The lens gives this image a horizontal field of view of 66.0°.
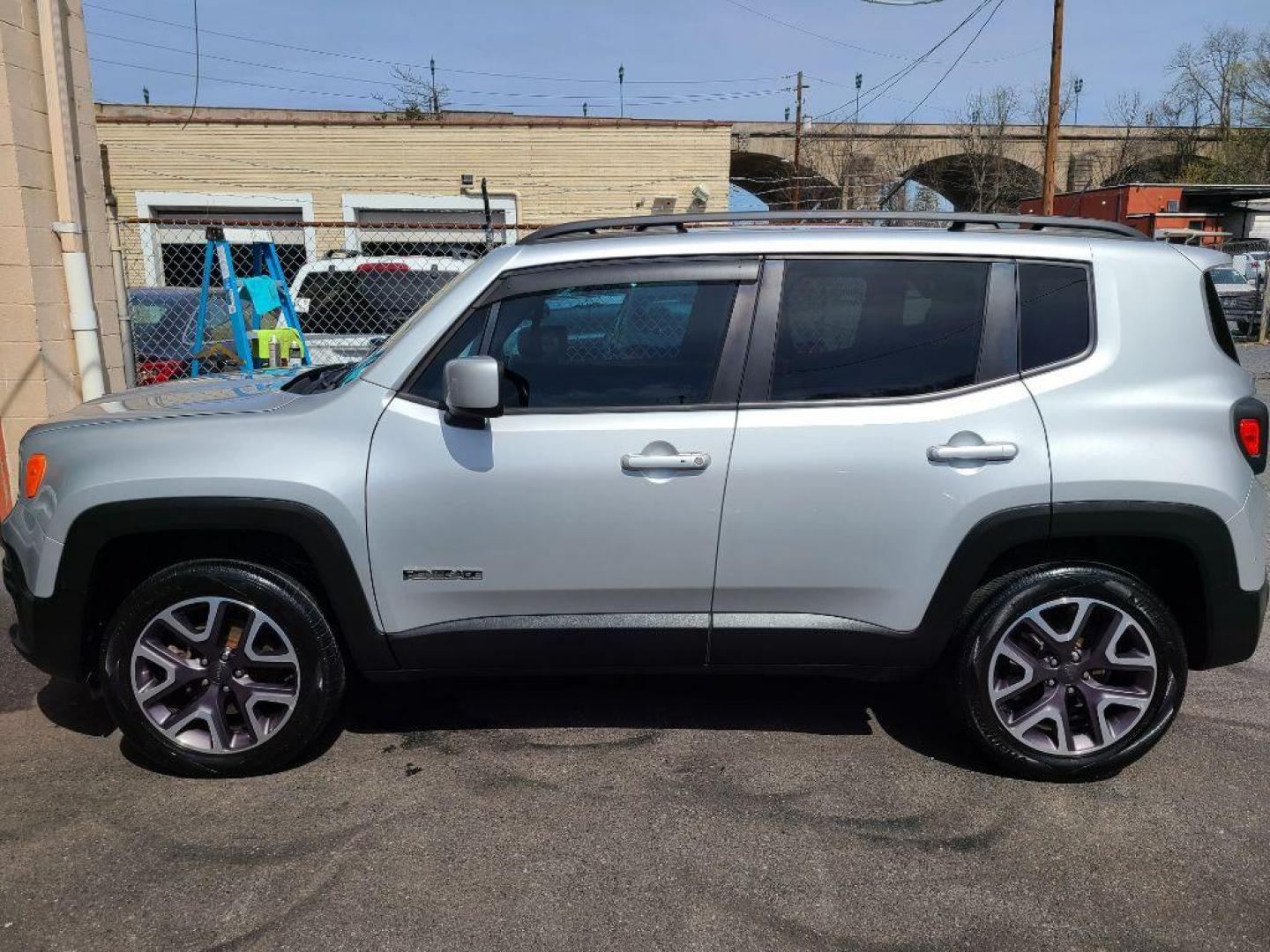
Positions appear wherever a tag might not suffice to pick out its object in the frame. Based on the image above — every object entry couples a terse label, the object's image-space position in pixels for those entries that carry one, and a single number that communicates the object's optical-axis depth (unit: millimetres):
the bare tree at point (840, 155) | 38906
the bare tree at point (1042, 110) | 41262
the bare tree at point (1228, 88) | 46844
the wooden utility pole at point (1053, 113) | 19328
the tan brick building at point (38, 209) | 6281
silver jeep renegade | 3158
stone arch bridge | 39312
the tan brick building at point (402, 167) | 21578
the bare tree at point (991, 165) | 41125
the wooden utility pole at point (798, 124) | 36062
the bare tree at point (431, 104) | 40244
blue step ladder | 8305
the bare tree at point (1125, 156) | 44406
